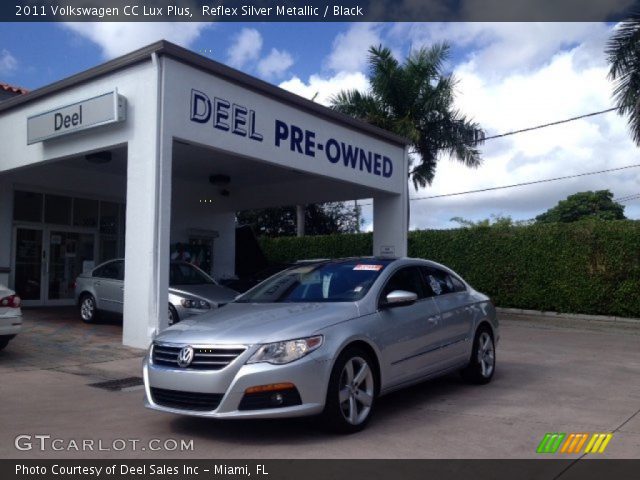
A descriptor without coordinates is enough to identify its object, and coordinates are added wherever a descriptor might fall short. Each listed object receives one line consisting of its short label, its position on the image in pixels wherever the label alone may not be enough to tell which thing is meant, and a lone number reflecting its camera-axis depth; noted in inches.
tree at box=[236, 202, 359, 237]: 1483.8
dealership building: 403.5
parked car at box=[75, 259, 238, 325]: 446.3
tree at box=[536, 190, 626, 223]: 2041.1
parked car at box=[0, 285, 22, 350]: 345.1
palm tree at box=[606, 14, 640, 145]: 666.2
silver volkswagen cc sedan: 196.5
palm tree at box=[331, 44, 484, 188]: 886.4
